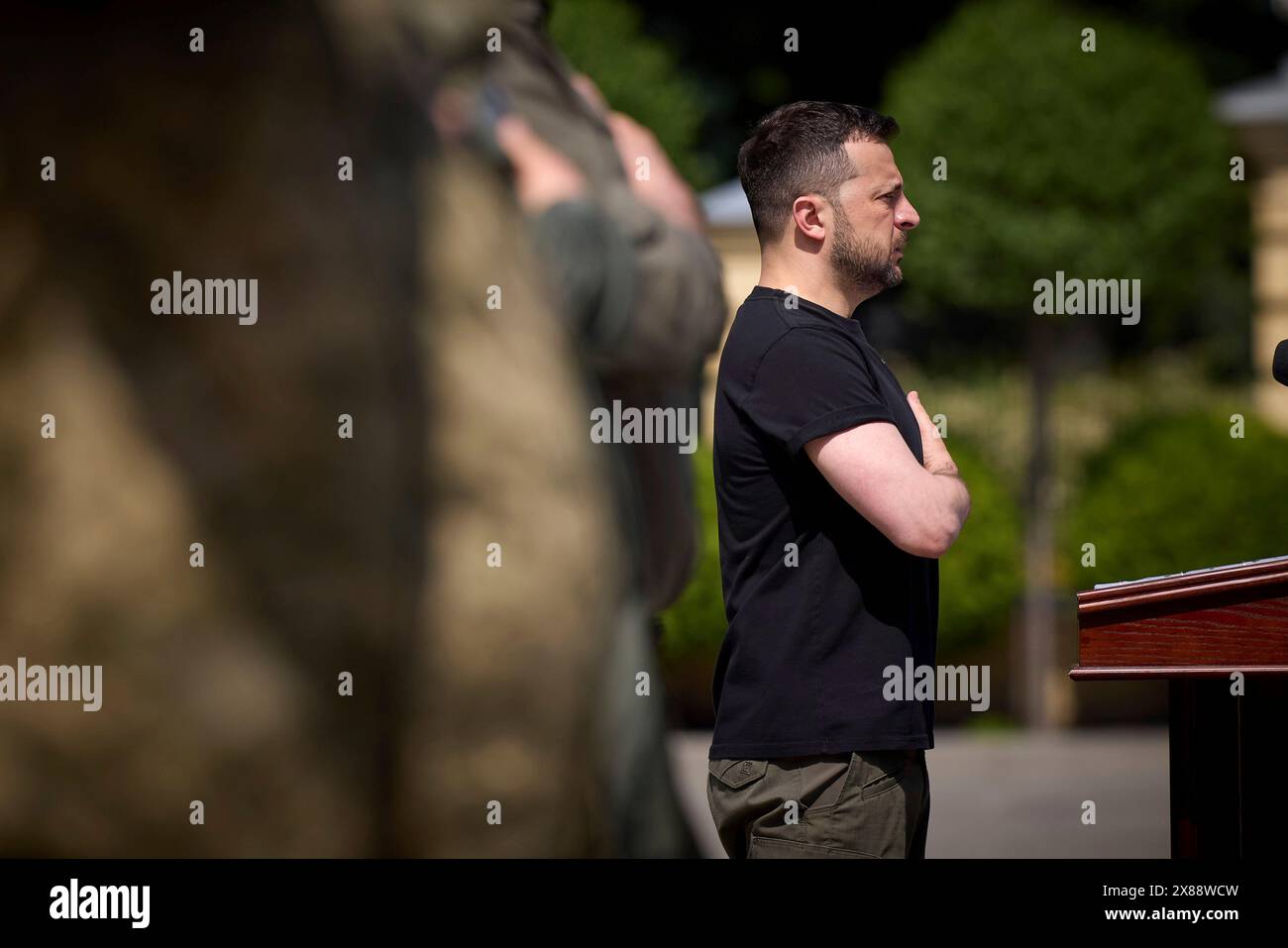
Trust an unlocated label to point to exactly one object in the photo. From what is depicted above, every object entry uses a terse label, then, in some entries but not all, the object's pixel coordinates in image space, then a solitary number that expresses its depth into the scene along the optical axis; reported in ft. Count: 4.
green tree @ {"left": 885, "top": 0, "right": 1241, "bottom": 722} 59.82
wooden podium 13.52
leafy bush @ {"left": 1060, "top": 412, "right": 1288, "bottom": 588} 60.54
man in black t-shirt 13.57
